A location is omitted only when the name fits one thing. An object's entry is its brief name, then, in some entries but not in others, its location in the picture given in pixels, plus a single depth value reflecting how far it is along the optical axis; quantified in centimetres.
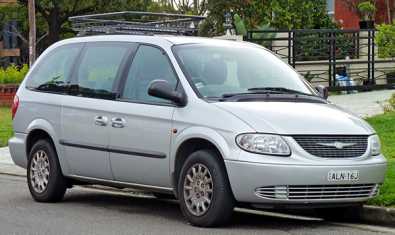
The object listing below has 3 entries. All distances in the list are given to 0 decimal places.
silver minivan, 837
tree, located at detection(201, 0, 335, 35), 3384
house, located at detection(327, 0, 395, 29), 3700
